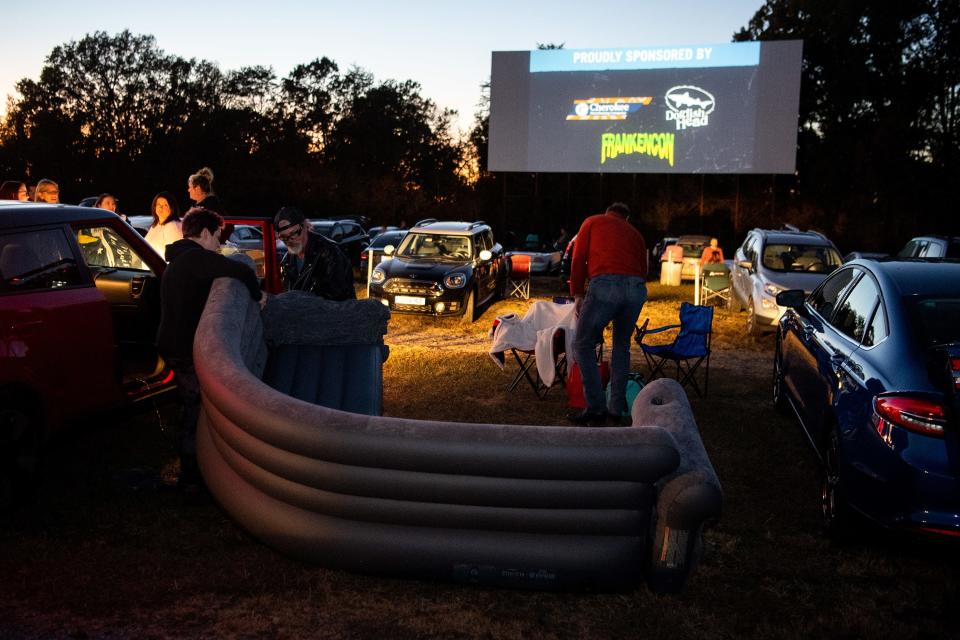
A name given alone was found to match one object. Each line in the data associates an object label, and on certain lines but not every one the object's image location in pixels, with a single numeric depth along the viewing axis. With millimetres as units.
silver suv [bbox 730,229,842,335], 11266
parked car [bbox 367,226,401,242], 26656
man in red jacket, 6301
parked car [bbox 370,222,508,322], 12281
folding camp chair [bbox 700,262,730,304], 14195
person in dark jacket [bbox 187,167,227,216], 7348
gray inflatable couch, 3244
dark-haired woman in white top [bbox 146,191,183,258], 7277
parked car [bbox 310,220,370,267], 23062
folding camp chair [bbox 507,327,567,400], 7371
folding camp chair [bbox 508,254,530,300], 15183
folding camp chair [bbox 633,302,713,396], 7703
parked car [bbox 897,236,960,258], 13117
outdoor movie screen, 23016
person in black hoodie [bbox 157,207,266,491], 4746
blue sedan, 3666
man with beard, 5339
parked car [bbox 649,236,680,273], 25250
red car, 4359
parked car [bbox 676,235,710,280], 20594
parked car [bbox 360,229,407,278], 19456
